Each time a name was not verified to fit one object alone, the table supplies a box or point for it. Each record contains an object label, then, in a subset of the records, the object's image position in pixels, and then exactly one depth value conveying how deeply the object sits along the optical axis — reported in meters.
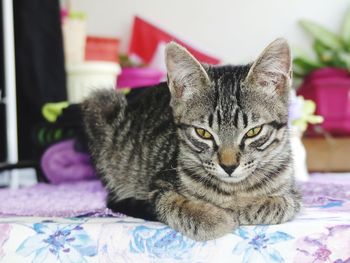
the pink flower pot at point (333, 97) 2.71
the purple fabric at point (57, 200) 1.30
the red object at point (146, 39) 3.05
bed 1.03
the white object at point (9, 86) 2.00
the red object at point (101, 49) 2.75
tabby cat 1.09
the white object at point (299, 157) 1.94
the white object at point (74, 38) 2.61
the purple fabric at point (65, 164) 1.90
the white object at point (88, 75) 2.57
